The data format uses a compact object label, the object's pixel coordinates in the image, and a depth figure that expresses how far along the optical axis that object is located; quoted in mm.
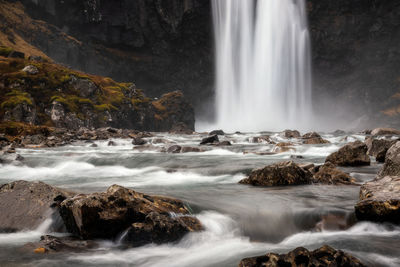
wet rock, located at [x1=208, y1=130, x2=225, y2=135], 47781
